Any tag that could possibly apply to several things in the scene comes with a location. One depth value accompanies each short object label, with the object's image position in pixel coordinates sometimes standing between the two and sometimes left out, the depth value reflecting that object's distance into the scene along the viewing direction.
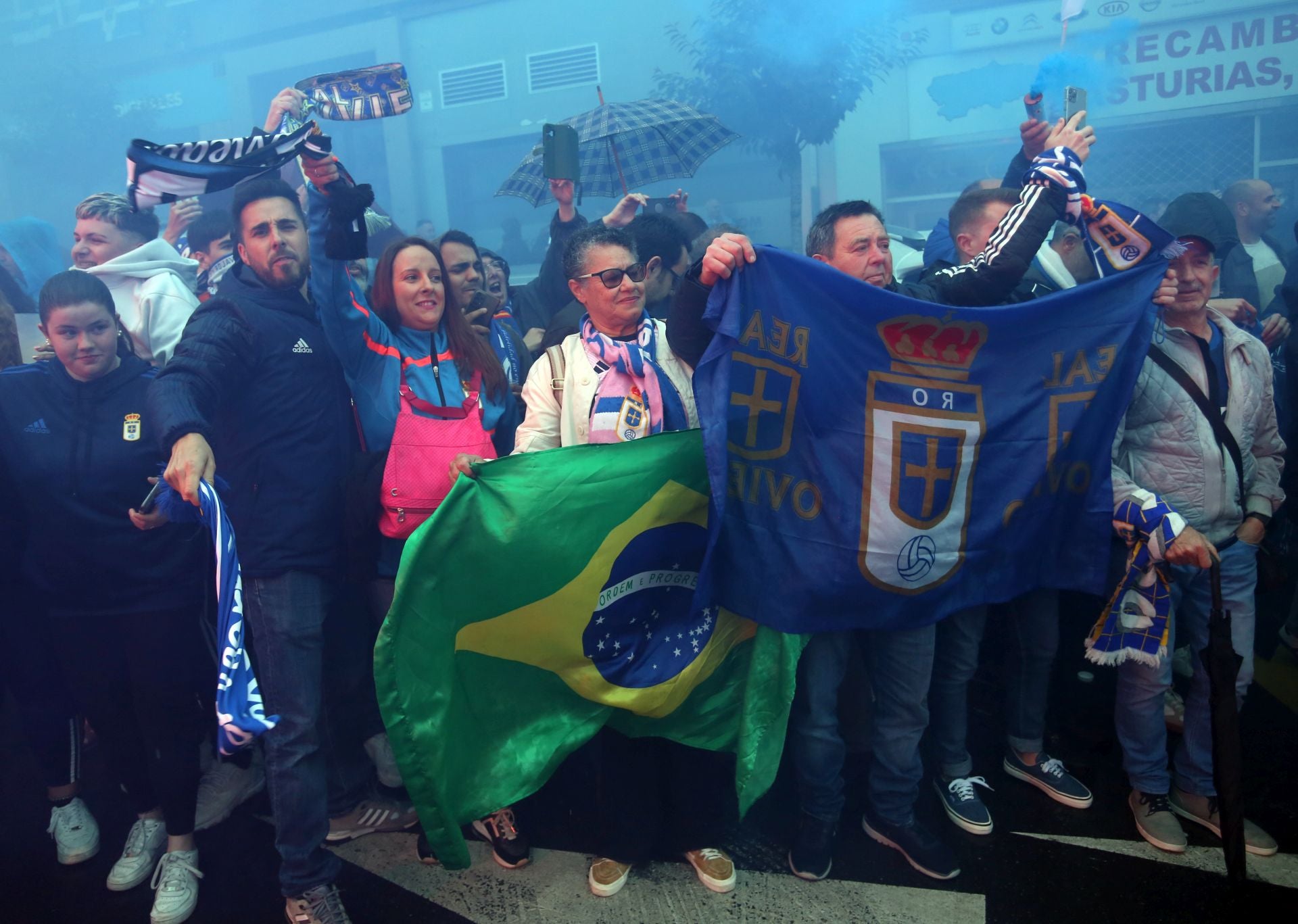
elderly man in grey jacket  2.88
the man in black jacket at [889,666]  2.78
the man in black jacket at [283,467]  2.73
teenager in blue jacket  3.02
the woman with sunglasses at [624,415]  2.81
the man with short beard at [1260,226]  5.80
